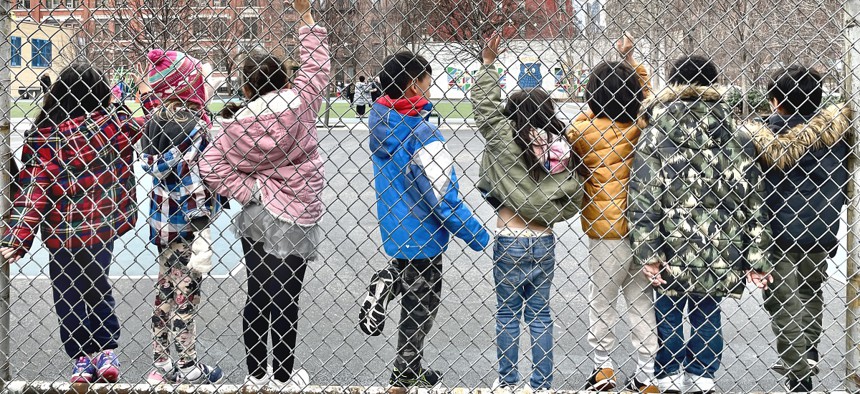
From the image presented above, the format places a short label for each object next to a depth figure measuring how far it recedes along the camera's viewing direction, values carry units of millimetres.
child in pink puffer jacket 3441
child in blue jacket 3715
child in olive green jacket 3711
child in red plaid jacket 3717
